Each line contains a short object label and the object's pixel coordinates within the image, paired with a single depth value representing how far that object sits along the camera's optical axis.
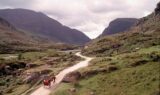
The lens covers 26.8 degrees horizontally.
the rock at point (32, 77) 67.25
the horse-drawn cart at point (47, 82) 55.41
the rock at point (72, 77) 56.27
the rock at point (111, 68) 57.12
